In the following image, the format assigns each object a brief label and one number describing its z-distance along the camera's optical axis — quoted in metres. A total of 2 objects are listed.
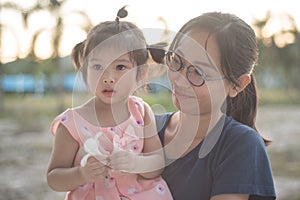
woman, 1.69
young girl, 1.74
